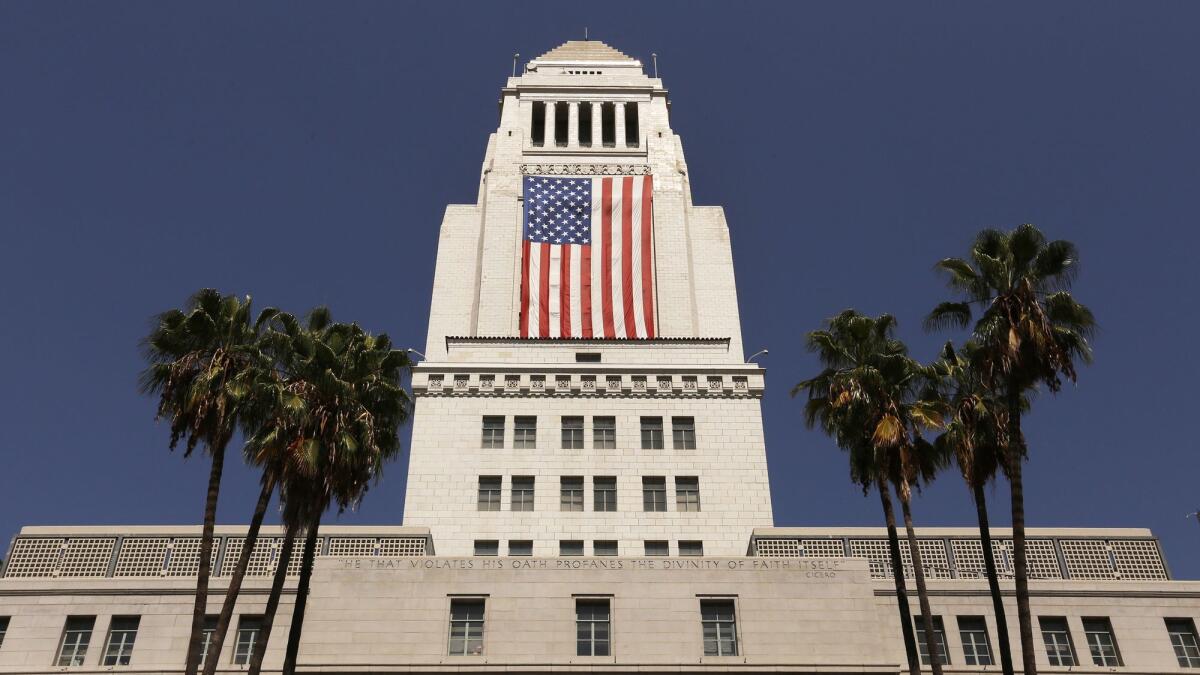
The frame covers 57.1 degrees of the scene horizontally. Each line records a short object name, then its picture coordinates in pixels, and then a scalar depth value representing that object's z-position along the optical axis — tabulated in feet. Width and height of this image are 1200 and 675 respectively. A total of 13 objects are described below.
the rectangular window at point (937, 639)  114.83
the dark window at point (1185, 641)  115.65
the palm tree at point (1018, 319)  96.68
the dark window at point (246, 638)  111.24
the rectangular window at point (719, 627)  109.91
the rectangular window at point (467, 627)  108.99
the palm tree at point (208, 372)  99.55
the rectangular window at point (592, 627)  109.40
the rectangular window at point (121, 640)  111.75
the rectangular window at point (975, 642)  114.62
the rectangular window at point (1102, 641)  115.44
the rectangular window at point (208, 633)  112.06
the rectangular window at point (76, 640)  111.75
